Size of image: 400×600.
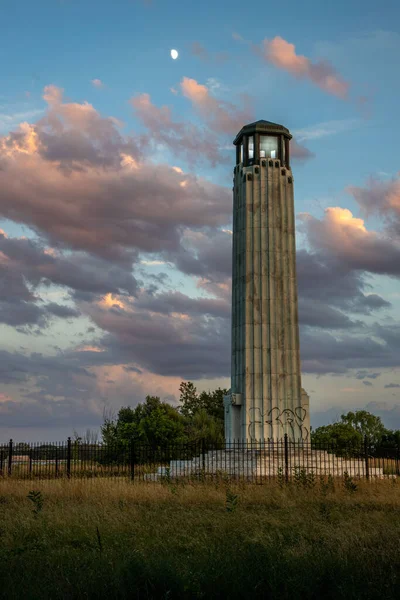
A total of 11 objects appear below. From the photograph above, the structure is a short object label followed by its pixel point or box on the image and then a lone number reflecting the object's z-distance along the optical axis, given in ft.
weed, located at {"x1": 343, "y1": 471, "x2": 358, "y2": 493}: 69.46
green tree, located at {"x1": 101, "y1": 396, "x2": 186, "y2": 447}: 140.87
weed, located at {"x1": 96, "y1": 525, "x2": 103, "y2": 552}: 38.22
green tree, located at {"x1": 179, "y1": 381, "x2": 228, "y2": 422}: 203.21
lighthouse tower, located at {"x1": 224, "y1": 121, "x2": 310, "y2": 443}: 100.42
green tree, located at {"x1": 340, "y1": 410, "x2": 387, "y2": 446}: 259.90
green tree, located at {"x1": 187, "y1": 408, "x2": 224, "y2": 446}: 148.05
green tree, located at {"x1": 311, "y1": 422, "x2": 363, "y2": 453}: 170.81
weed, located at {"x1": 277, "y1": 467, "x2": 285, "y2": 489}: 74.56
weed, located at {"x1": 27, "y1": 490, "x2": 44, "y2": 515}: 54.90
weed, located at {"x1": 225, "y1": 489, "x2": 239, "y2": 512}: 53.98
